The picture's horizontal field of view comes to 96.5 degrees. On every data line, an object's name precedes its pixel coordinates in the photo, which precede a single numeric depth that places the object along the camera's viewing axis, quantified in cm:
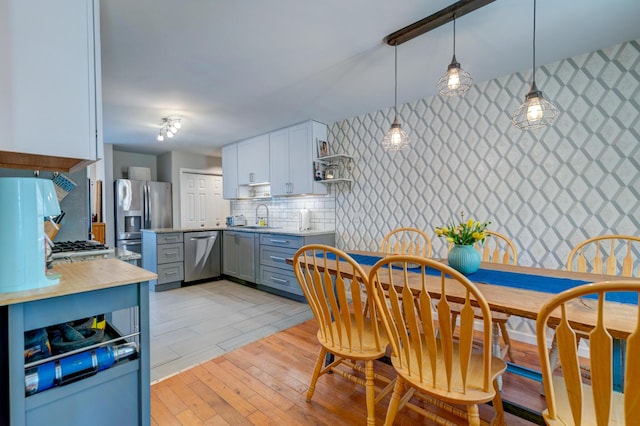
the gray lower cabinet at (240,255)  418
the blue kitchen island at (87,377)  101
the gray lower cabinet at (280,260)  357
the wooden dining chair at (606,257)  171
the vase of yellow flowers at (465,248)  165
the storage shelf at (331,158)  365
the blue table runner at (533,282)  128
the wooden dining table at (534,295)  100
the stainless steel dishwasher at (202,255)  438
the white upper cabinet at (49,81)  118
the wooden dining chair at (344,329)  143
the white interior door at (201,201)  580
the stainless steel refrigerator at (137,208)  507
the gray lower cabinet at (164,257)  409
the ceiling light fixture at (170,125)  362
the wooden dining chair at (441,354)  107
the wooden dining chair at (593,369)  76
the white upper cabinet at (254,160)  444
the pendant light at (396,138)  218
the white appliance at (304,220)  413
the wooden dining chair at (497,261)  177
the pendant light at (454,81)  162
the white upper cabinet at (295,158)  380
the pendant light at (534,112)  160
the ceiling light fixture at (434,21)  162
